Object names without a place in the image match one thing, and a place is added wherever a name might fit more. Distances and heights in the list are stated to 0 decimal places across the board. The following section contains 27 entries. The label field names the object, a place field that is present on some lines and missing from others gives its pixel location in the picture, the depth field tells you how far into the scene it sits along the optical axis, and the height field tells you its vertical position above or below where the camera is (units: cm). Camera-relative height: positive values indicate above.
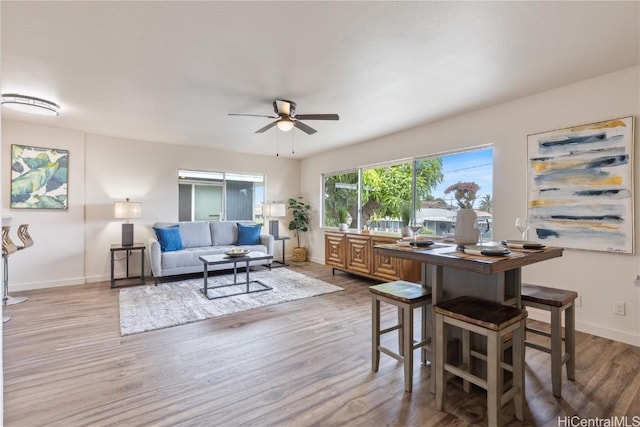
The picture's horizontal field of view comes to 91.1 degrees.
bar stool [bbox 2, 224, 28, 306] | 354 -67
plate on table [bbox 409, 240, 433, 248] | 231 -23
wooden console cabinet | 441 -72
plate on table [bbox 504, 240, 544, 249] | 219 -22
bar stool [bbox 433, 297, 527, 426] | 170 -75
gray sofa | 496 -63
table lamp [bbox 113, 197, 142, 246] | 495 -3
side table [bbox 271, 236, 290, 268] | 643 -107
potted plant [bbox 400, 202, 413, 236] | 473 +0
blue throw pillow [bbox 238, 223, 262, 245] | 614 -45
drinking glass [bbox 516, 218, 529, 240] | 234 -8
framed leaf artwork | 454 +49
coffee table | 432 -69
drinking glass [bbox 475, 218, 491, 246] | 231 -9
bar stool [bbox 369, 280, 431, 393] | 213 -75
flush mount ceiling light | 334 +117
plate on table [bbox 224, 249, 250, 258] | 456 -60
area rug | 339 -115
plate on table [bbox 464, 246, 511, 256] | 185 -22
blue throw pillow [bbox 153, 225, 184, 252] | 521 -46
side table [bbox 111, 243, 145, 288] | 475 -71
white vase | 205 -9
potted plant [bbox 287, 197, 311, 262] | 706 -21
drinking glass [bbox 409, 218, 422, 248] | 261 -13
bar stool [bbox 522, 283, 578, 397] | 207 -74
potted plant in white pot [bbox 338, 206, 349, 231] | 575 -11
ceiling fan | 344 +107
